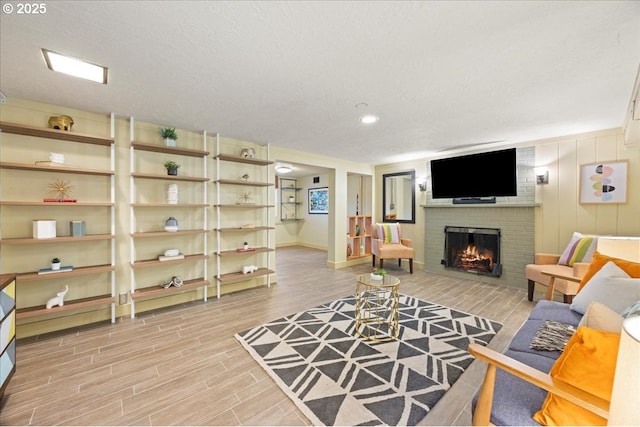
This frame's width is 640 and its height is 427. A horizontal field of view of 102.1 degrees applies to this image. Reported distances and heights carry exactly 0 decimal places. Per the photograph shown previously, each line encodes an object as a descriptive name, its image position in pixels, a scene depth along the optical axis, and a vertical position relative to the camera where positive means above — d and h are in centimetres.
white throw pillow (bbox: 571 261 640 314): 166 -54
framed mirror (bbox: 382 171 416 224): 569 +32
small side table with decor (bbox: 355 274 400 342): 258 -122
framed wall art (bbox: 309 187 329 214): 828 +34
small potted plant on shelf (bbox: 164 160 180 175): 330 +56
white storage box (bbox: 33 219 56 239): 253 -18
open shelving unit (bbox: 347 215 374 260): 618 -59
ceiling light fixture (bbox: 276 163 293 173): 650 +111
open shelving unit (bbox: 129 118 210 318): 312 -26
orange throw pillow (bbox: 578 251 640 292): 186 -42
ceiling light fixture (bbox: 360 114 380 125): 299 +109
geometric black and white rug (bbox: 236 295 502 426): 167 -126
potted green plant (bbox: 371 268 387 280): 276 -69
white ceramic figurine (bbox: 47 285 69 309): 259 -91
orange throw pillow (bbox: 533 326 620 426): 94 -61
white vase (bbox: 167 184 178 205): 335 +21
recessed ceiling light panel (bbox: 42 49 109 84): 186 +110
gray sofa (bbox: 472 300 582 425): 108 -84
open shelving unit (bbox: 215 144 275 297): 382 -13
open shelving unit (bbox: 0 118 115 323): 248 -29
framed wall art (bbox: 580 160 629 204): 337 +39
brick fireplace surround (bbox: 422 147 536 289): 414 -17
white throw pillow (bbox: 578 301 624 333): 118 -51
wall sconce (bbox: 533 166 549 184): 397 +56
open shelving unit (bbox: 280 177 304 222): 884 +37
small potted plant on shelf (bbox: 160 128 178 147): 326 +94
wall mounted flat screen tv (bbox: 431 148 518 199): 409 +61
